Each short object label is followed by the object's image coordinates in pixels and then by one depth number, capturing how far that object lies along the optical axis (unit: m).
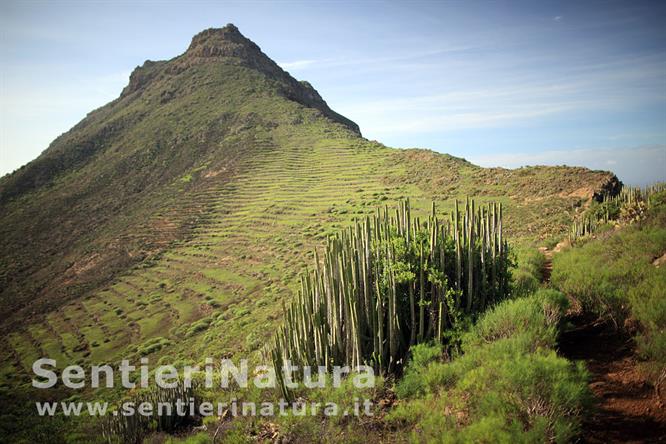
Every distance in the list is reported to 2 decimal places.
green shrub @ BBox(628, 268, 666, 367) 6.02
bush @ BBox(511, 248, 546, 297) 9.17
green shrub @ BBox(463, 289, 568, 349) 6.93
